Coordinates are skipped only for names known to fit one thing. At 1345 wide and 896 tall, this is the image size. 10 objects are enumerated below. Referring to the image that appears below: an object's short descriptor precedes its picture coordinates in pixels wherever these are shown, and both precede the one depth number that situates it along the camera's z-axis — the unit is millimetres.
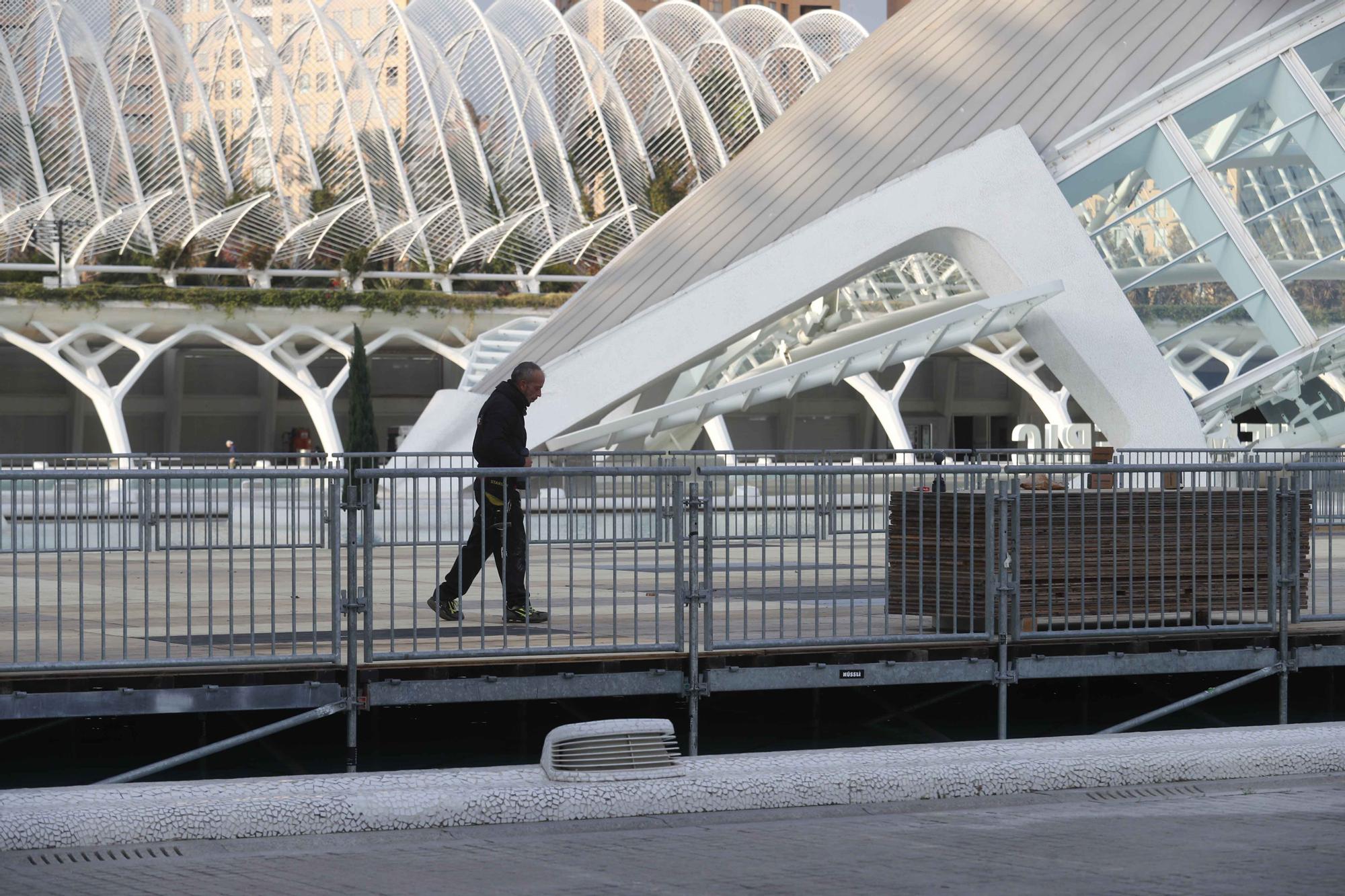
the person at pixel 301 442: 114500
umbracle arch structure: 102500
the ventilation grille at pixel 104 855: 12281
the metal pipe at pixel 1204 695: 19375
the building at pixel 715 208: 46156
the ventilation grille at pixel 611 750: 14211
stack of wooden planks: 18669
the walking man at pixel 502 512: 17781
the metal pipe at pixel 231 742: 16219
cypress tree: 77750
